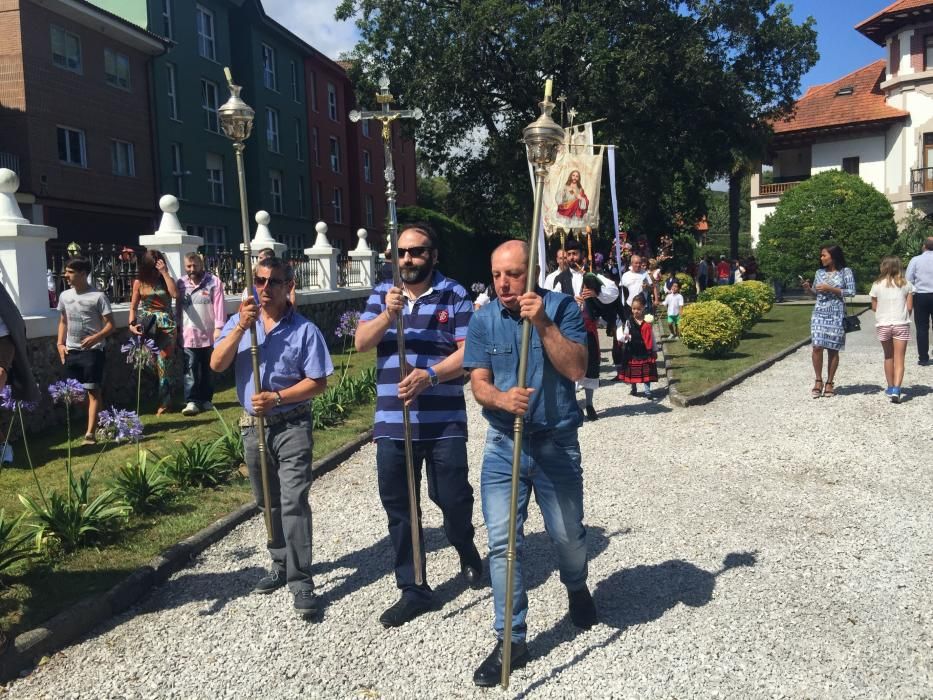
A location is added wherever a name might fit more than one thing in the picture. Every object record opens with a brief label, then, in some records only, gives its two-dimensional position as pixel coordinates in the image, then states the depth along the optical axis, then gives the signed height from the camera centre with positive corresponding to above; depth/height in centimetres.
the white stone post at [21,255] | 891 +40
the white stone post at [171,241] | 1201 +66
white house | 3688 +639
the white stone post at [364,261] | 2141 +49
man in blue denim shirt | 379 -66
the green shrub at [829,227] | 2902 +126
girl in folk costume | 1063 -106
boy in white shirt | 2003 -92
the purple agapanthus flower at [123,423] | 596 -95
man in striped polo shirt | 441 -63
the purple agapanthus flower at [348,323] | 1228 -62
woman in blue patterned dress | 975 -42
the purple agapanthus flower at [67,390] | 613 -73
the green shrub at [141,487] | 608 -145
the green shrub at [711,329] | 1392 -102
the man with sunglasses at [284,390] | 445 -57
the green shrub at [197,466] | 675 -146
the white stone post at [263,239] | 1586 +88
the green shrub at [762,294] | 1942 -68
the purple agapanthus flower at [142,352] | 816 -62
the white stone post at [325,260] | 1898 +49
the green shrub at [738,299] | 1681 -66
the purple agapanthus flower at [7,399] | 498 -63
